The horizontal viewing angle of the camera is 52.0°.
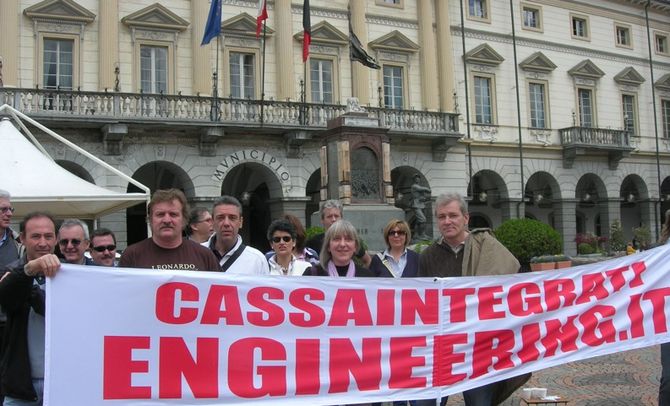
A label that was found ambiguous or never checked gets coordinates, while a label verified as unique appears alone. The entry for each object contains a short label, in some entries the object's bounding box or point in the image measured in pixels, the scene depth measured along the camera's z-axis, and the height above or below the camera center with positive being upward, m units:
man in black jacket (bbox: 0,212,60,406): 3.90 -0.32
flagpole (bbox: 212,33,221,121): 24.41 +5.97
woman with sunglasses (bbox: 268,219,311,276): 6.09 +0.05
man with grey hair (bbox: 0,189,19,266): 5.48 +0.21
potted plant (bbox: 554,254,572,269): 20.04 -0.49
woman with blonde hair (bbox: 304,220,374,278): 5.50 -0.01
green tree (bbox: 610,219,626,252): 30.55 +0.08
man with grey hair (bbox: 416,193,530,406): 5.30 -0.07
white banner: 4.24 -0.57
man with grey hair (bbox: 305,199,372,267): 7.64 +0.44
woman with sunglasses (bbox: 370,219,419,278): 6.71 +0.00
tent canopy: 10.07 +1.10
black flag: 21.16 +6.12
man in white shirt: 5.48 +0.08
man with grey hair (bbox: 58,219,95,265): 4.59 +0.12
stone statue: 18.77 +1.19
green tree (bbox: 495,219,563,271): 21.72 +0.16
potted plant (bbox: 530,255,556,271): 19.98 -0.52
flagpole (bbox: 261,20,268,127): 24.17 +6.24
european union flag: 22.75 +7.68
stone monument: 17.12 +2.13
